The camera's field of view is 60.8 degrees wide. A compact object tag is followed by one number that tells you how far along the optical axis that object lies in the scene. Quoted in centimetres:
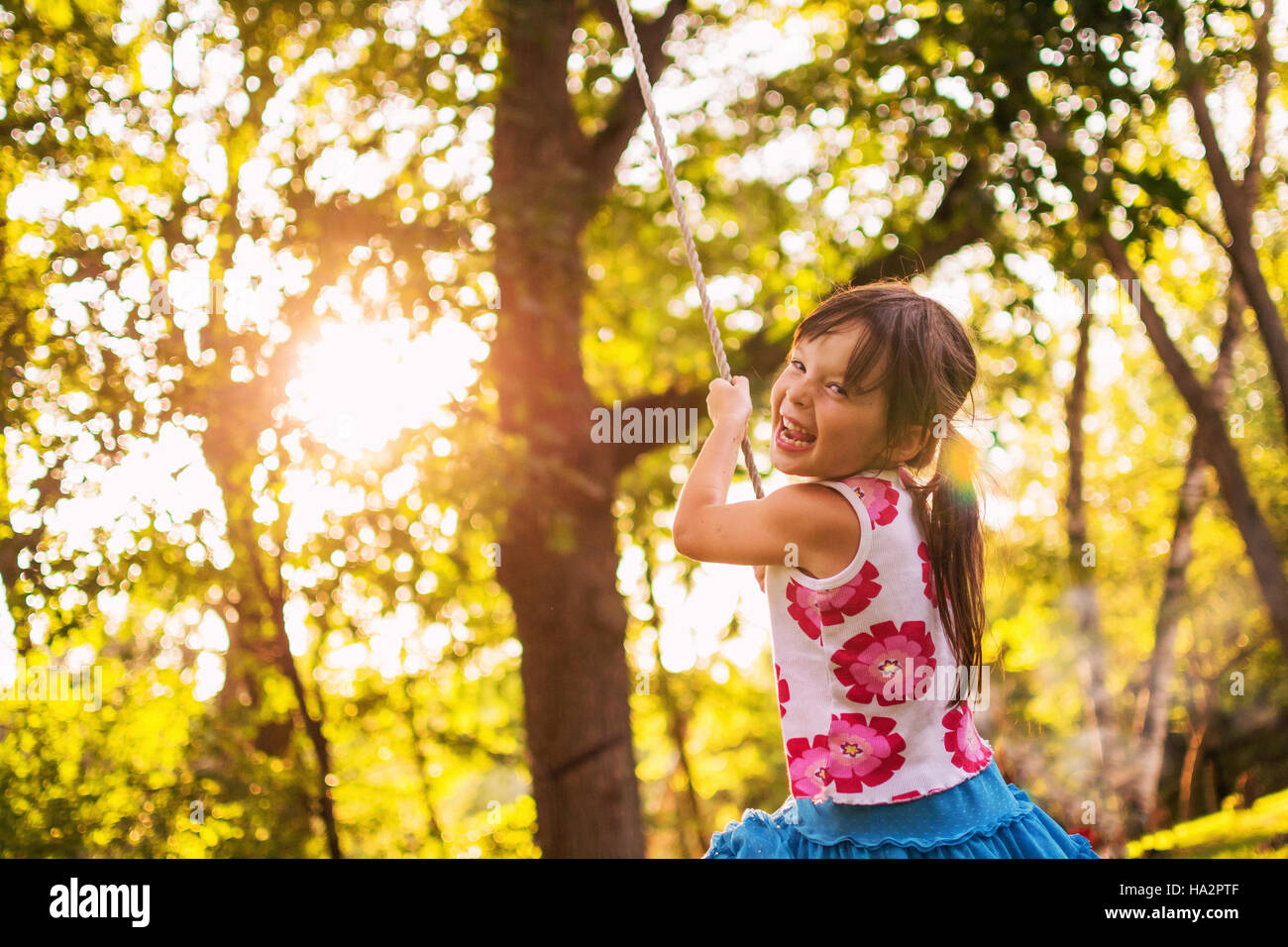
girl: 177
